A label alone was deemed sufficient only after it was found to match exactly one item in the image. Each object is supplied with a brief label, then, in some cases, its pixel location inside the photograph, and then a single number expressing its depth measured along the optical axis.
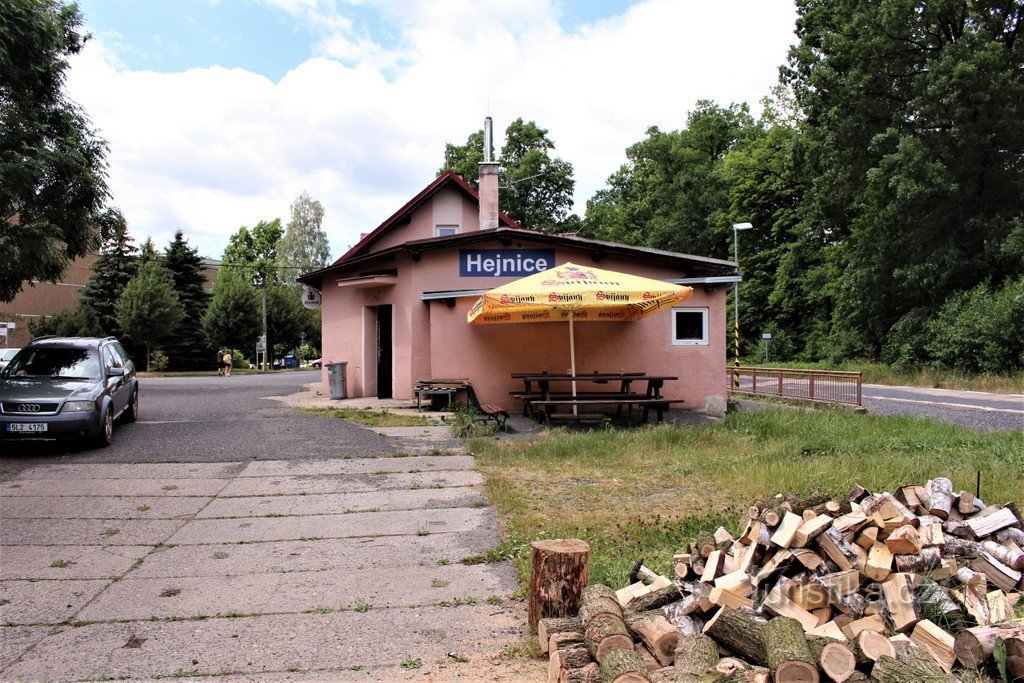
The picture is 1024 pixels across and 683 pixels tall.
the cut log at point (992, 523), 4.50
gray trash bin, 18.72
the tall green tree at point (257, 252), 60.66
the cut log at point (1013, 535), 4.48
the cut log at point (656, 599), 3.95
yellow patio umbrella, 11.68
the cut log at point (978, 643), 3.35
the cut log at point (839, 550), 3.87
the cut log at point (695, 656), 3.15
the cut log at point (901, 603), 3.53
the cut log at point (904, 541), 3.92
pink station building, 15.23
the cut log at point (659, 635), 3.49
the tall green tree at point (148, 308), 37.53
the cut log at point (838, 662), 3.05
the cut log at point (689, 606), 3.80
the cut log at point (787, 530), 3.97
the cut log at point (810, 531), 3.95
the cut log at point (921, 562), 3.94
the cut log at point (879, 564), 3.79
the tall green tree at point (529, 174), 44.81
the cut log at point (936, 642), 3.35
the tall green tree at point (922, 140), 26.20
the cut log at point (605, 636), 3.43
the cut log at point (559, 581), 4.07
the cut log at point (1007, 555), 4.30
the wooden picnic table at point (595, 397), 12.66
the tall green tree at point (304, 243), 62.84
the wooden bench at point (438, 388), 14.38
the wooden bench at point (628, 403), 12.23
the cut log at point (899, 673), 2.93
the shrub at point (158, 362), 42.44
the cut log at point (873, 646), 3.15
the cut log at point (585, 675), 3.29
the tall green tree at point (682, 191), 50.06
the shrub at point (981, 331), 24.42
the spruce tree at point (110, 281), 43.16
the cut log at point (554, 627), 3.77
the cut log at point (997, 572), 4.16
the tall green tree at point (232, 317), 44.69
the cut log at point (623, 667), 3.09
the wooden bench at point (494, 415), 12.37
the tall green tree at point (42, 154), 11.35
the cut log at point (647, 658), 3.42
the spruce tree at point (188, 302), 45.22
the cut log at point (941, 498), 4.65
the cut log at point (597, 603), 3.69
